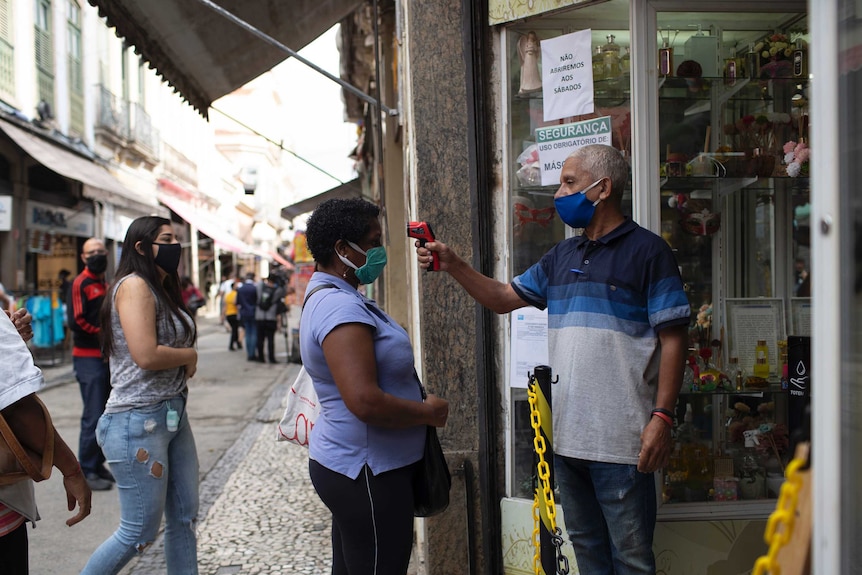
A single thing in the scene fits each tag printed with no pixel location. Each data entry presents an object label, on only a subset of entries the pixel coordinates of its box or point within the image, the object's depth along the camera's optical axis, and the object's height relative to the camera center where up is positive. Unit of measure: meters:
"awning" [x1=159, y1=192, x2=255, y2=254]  25.47 +1.94
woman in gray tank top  3.14 -0.52
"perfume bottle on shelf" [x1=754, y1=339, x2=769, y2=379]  3.76 -0.45
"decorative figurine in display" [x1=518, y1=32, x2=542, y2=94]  3.67 +1.03
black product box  3.30 -0.44
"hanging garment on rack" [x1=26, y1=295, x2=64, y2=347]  13.77 -0.61
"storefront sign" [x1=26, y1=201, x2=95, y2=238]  16.94 +1.56
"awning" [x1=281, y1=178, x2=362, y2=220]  12.98 +1.42
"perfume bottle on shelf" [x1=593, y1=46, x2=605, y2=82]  3.49 +0.96
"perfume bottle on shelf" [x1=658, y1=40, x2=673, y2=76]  3.42 +0.96
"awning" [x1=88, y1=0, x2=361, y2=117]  4.87 +1.75
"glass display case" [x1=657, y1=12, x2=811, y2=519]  3.54 +0.22
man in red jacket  6.07 -0.59
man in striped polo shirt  2.49 -0.30
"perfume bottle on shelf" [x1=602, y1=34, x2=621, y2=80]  3.44 +0.98
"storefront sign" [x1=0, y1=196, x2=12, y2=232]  12.66 +1.23
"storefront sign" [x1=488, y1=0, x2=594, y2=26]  3.45 +1.24
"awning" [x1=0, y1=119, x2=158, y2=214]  14.86 +2.52
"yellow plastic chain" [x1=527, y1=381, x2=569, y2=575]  2.48 -0.68
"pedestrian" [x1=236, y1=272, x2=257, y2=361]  15.34 -0.63
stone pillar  3.67 +0.33
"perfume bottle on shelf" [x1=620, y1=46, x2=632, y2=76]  3.37 +0.94
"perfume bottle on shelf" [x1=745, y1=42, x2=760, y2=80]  3.68 +1.00
